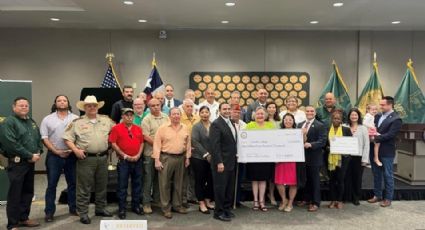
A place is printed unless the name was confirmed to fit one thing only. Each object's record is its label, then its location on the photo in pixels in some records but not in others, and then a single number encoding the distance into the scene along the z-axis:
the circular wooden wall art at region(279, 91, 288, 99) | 8.03
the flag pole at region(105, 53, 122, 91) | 7.64
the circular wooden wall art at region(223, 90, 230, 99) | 8.00
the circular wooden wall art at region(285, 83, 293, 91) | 7.99
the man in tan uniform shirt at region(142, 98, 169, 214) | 4.68
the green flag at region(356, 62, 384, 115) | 7.52
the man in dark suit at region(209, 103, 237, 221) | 4.41
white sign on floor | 1.77
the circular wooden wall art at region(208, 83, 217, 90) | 7.94
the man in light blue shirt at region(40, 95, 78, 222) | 4.36
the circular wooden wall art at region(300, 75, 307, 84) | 7.98
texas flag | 7.25
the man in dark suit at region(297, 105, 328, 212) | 4.83
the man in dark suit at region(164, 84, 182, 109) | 5.73
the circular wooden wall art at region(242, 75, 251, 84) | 7.96
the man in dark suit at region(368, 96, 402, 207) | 5.16
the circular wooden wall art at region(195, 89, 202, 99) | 7.92
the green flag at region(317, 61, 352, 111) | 7.61
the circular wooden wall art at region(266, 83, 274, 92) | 7.98
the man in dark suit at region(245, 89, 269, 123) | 5.54
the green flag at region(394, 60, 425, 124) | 7.36
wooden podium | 5.55
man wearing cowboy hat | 4.25
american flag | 7.54
